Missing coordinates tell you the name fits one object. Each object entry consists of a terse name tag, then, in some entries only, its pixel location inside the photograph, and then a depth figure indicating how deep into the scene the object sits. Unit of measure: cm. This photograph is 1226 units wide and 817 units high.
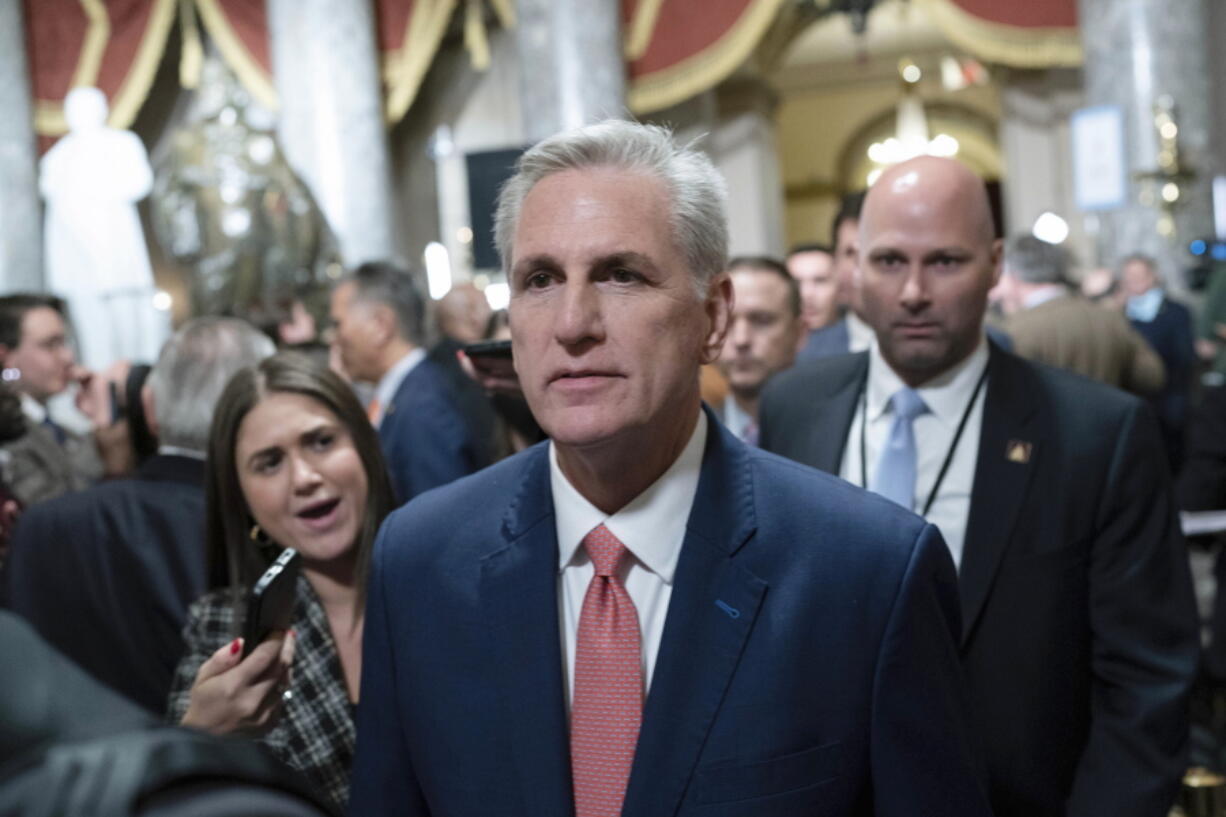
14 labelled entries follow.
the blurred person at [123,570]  294
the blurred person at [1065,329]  509
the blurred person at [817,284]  582
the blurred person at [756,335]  402
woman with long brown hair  236
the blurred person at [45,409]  430
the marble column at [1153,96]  1070
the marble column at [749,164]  1408
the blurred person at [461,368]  466
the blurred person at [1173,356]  771
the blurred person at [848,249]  401
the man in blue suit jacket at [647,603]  152
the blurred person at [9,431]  373
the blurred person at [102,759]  47
